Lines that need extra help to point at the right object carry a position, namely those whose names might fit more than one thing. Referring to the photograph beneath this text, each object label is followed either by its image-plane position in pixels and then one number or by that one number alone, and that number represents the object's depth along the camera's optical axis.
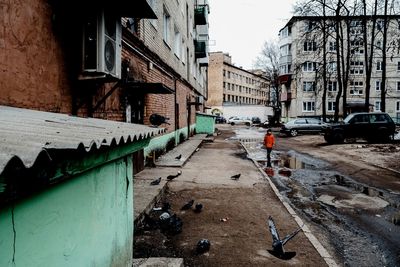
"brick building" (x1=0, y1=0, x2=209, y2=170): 3.80
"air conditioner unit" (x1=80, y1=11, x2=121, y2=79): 5.11
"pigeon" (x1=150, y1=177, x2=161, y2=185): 7.97
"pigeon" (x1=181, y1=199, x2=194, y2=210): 6.71
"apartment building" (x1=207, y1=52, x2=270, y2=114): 67.38
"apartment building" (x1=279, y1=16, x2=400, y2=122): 47.03
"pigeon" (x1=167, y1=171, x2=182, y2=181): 9.02
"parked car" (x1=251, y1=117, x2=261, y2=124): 56.28
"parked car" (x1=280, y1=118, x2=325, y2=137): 28.84
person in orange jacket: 13.36
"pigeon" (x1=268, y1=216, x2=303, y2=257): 4.64
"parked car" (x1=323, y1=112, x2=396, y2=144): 20.55
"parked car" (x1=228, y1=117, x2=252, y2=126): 54.71
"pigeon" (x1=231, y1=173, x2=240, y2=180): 9.71
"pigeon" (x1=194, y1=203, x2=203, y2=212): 6.60
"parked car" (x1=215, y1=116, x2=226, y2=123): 59.80
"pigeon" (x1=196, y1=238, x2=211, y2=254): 4.66
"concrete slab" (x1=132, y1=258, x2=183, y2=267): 3.81
